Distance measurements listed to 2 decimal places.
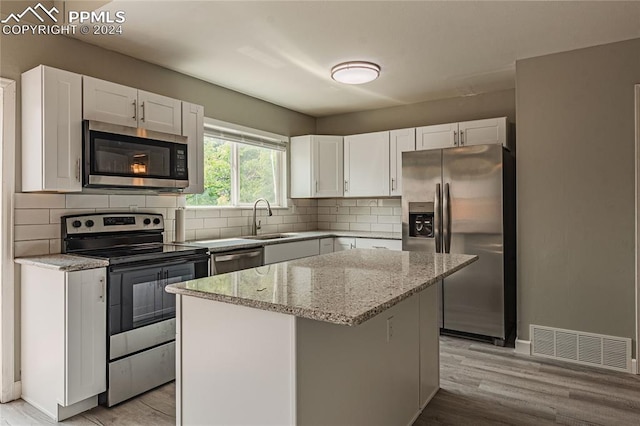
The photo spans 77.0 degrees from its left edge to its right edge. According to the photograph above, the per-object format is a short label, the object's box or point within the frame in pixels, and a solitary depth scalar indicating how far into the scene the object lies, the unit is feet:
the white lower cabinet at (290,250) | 12.29
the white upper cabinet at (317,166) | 16.15
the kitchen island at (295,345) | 4.56
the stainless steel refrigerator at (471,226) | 11.64
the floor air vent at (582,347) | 9.92
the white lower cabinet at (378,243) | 14.12
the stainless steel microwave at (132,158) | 8.66
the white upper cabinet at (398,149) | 14.69
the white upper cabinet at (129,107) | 8.86
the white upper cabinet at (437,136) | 13.87
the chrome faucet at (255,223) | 14.33
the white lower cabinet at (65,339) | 7.57
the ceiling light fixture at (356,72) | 10.93
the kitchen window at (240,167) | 13.24
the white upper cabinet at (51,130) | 8.11
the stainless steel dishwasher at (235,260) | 10.52
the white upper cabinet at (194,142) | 10.92
